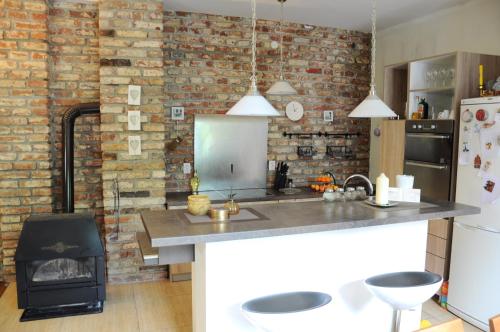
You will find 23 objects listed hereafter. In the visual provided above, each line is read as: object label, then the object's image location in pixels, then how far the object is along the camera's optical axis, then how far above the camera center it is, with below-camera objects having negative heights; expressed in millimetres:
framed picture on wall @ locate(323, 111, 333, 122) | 5102 +246
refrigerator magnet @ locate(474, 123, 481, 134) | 3234 +83
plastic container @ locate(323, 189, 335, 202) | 2795 -413
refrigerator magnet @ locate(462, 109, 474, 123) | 3297 +182
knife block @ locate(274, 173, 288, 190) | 4770 -550
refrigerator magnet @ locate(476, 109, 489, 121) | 3167 +184
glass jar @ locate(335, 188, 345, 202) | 2805 -414
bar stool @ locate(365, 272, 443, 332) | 2121 -807
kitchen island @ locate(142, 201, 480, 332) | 2162 -684
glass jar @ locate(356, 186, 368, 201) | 2883 -407
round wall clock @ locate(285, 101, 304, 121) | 4922 +293
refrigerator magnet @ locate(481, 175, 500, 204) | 3092 -394
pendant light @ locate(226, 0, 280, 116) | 2326 +161
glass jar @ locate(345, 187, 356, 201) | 2848 -411
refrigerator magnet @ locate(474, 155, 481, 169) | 3232 -187
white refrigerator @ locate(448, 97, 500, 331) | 3105 -667
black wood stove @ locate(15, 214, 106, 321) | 3270 -1119
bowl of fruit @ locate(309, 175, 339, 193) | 4684 -559
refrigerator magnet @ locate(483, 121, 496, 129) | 3120 +112
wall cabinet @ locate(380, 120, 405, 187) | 4074 -113
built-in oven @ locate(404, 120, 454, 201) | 3547 -165
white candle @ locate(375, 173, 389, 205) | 2615 -344
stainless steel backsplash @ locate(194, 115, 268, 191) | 4559 -196
